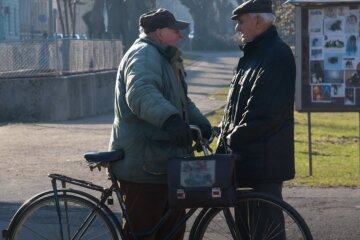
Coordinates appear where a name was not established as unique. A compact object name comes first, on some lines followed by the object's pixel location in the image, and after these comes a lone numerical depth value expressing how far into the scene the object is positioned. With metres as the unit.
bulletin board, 16.23
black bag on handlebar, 8.16
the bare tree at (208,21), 109.13
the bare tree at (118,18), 54.00
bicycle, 8.47
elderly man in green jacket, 8.32
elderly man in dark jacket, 8.57
